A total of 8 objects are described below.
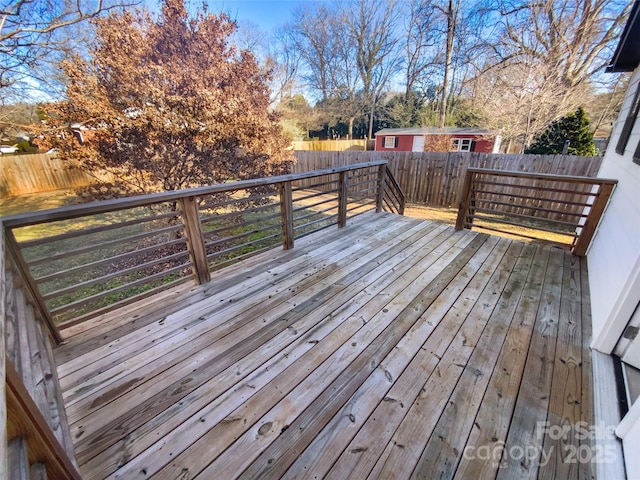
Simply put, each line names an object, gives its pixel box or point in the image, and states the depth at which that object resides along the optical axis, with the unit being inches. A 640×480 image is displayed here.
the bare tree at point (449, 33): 454.9
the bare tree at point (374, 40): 607.8
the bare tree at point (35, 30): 191.6
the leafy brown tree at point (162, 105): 151.6
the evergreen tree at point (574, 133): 333.1
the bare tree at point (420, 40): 512.1
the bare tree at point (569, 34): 305.3
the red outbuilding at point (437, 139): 485.8
